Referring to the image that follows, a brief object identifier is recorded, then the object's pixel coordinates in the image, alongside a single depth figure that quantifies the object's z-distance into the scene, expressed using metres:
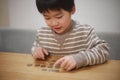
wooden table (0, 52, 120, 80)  0.46
